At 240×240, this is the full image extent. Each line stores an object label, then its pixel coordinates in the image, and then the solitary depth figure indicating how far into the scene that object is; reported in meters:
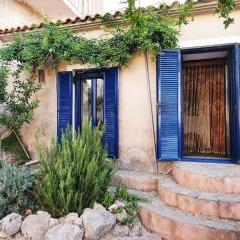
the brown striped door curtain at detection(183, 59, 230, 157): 7.53
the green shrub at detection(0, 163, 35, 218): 5.15
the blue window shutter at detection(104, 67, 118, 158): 6.85
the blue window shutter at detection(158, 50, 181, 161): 6.27
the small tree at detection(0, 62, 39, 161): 7.29
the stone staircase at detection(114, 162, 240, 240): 4.36
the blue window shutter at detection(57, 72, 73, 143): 7.39
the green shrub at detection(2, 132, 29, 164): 7.73
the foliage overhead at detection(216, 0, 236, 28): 2.81
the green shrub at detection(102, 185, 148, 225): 5.05
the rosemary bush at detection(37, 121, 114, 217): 4.84
